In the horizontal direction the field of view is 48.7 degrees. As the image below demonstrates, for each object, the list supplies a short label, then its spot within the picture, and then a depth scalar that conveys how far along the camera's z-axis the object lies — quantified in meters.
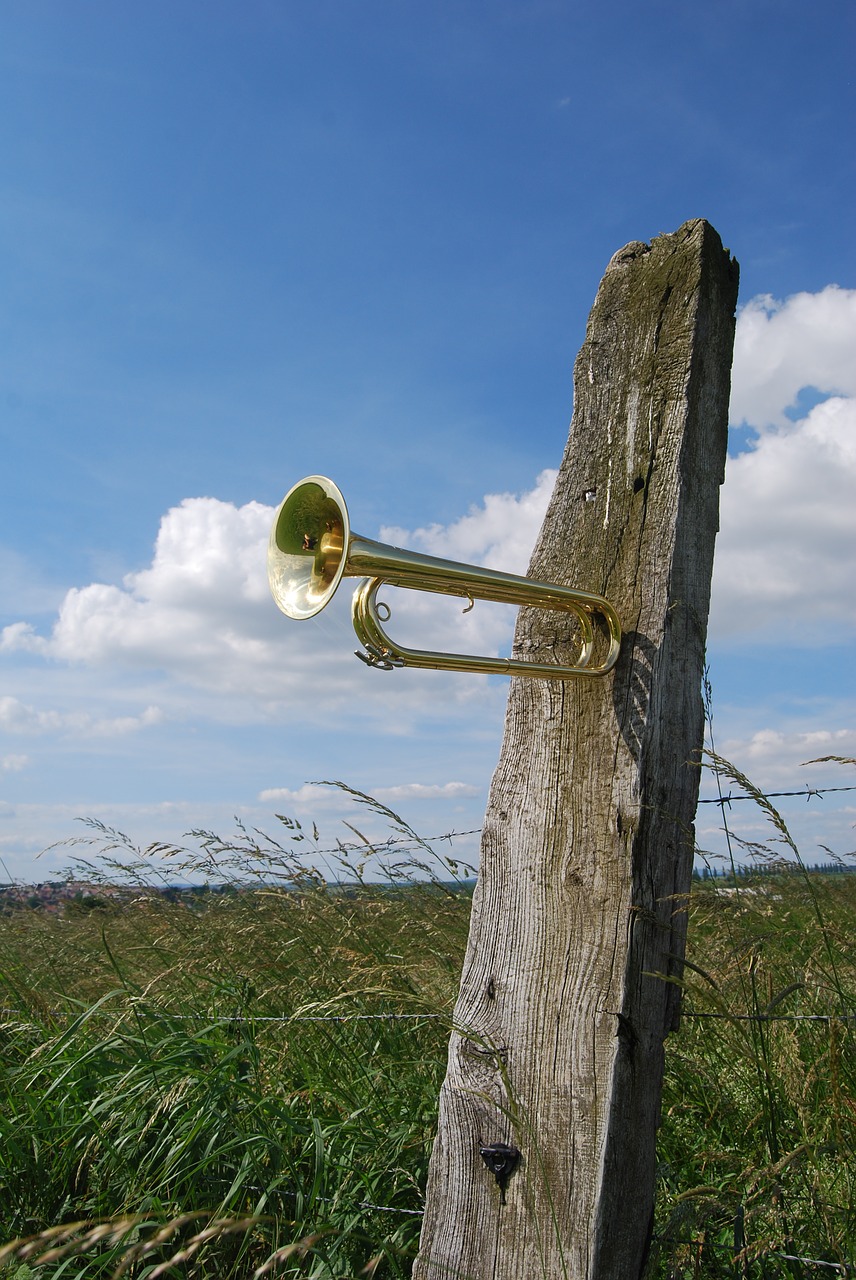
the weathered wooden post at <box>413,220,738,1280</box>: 1.50
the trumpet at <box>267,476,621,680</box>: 1.50
